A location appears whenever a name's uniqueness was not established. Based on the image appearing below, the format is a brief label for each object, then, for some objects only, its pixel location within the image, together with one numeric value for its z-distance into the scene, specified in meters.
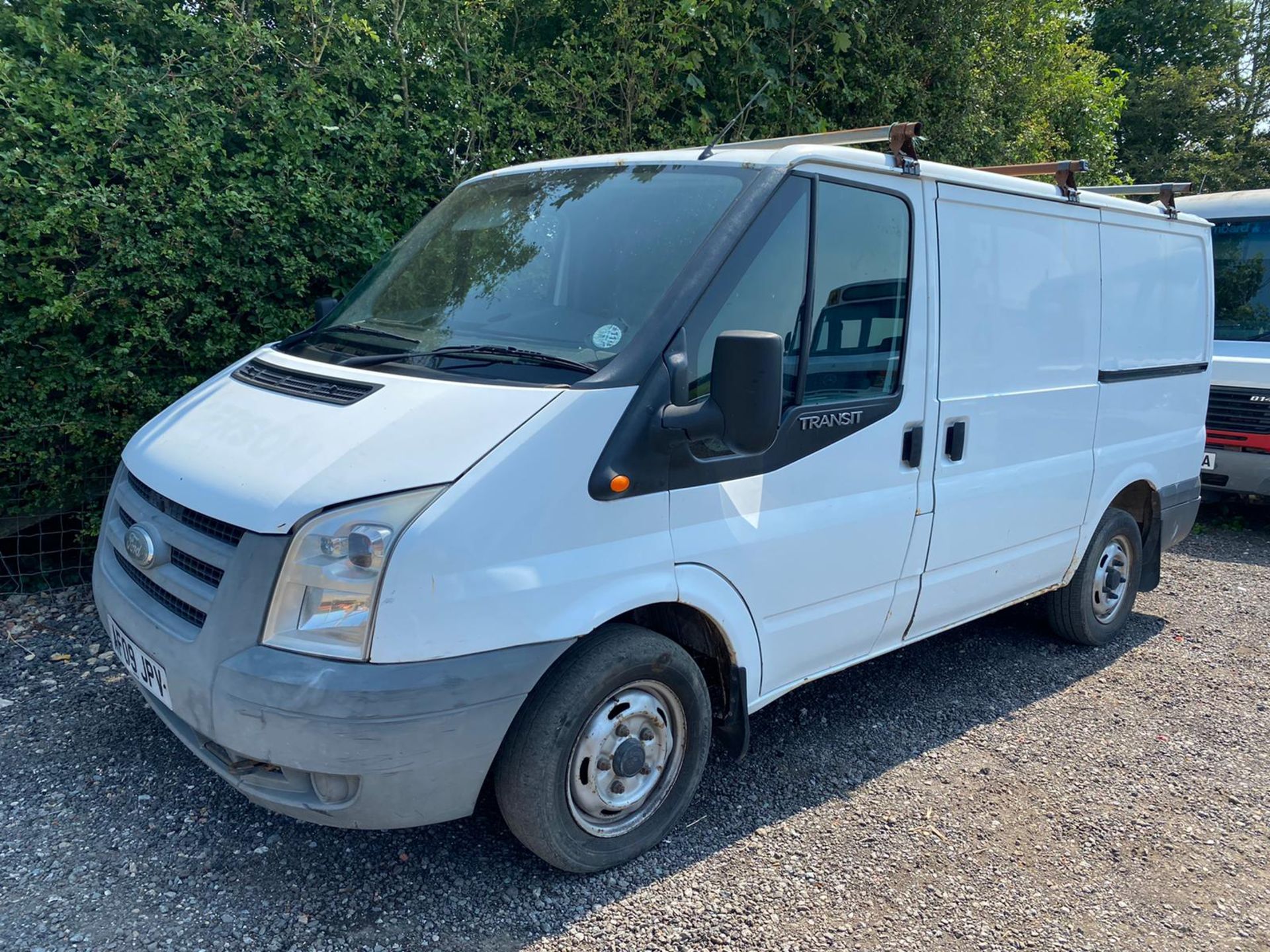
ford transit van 2.58
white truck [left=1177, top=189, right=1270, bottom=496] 7.75
